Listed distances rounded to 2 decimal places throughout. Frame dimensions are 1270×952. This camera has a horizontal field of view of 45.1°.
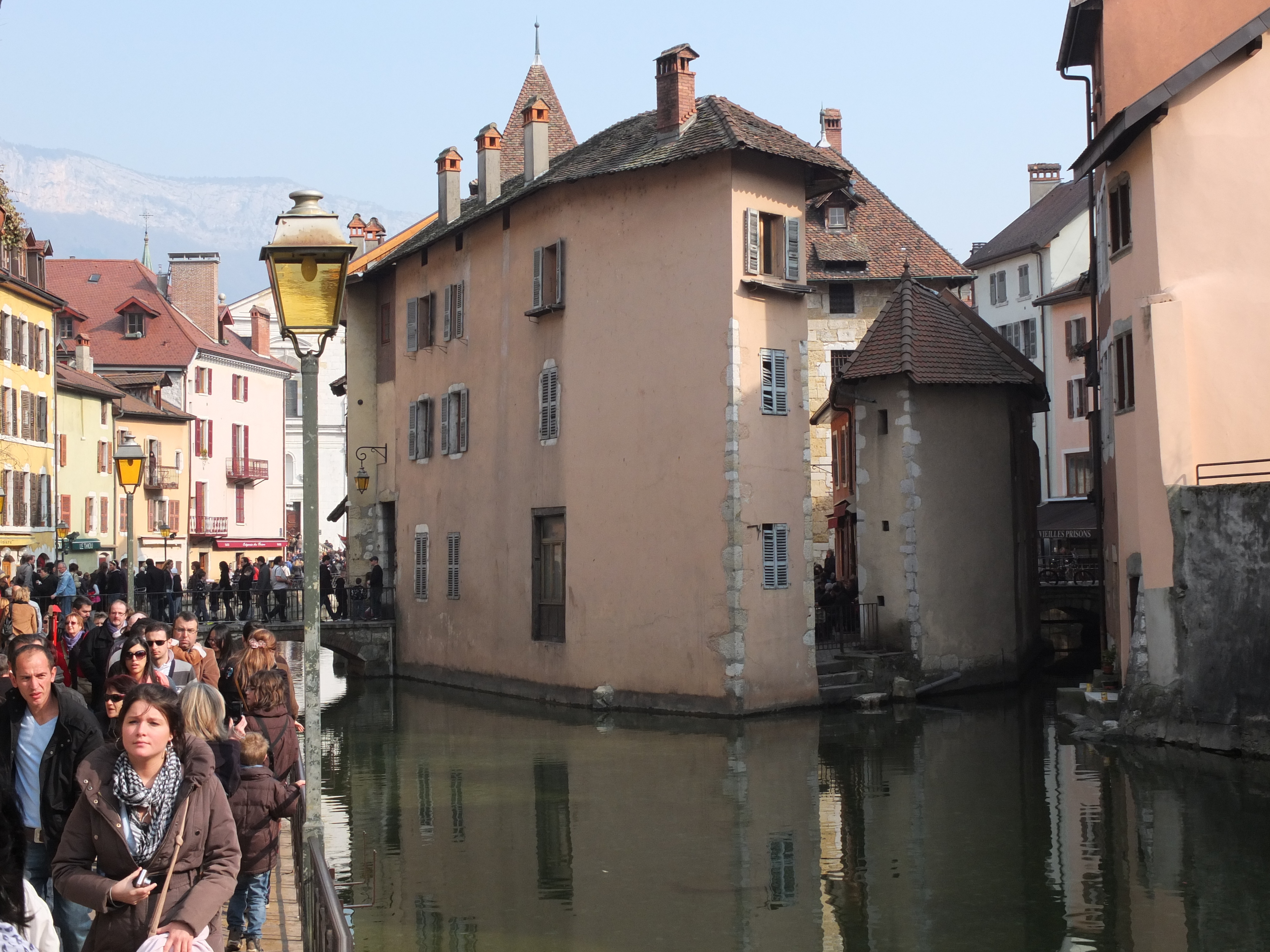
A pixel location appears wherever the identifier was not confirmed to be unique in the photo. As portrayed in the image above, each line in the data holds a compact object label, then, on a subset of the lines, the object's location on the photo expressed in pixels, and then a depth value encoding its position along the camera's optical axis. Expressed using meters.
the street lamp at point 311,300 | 9.18
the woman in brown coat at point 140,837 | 5.81
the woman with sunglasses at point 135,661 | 9.42
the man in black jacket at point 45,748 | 7.29
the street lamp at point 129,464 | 22.25
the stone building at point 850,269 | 42.62
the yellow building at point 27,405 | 45.06
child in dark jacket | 8.59
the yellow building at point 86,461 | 51.94
